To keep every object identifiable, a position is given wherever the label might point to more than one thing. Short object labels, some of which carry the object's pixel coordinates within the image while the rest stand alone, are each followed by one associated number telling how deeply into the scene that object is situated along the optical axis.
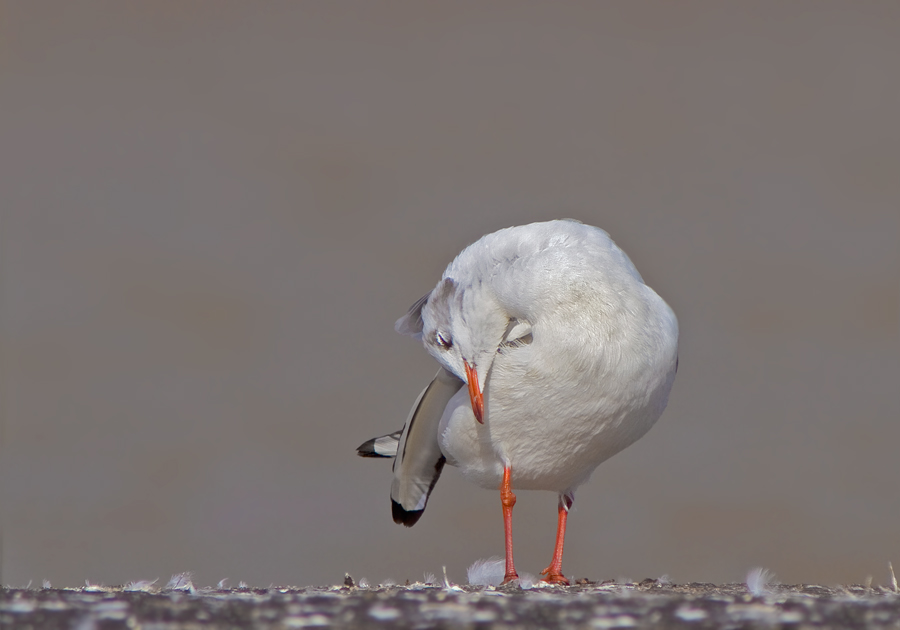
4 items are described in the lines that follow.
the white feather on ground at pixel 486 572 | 9.13
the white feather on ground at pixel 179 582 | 7.19
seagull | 8.39
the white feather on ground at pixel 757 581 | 6.54
